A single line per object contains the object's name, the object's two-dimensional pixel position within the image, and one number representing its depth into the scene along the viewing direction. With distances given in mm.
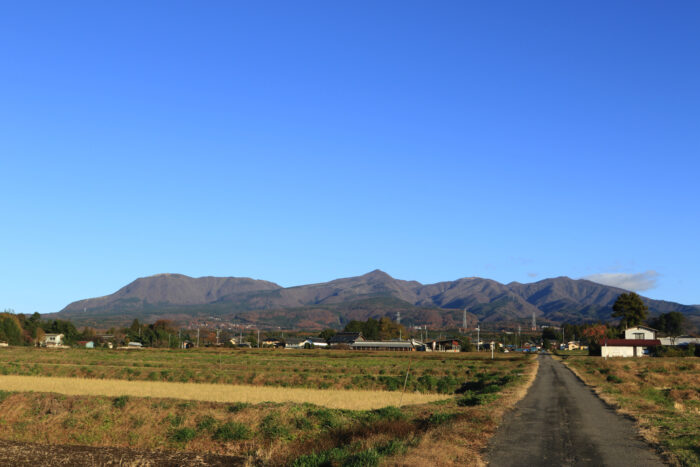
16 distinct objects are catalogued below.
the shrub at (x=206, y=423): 26344
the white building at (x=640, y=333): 141250
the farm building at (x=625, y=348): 122750
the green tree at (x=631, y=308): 153625
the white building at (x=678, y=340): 154962
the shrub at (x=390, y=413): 26412
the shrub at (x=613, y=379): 53019
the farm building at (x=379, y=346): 188000
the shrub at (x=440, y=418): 24075
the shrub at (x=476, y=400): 33125
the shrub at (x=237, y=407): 29216
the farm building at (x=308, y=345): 190750
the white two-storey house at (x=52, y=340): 173288
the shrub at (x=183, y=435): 25734
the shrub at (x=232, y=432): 25125
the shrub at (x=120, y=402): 31197
